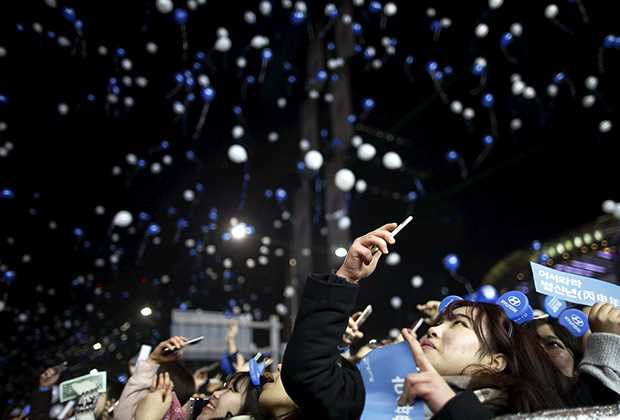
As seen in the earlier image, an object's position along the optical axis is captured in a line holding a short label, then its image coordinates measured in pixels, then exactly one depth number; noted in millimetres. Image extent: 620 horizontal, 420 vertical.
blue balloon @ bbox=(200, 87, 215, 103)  3791
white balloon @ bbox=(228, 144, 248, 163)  3904
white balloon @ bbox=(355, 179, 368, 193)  4995
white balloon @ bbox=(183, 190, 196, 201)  4887
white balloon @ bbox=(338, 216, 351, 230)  4906
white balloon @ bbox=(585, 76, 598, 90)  3834
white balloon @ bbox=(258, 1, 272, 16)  4000
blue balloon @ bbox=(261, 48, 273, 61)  4092
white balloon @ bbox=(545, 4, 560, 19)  3455
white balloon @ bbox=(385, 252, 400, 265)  4996
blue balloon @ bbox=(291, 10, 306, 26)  4078
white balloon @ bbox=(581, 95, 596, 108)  3982
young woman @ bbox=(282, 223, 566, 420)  779
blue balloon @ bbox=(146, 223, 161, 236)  4344
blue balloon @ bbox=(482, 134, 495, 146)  4543
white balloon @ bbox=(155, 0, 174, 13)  3469
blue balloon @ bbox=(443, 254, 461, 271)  4184
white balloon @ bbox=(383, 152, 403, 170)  4137
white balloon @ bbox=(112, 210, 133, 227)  3895
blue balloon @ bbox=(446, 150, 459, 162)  4914
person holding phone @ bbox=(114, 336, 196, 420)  1547
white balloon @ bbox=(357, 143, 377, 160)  4305
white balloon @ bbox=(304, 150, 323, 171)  4016
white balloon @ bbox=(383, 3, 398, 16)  4047
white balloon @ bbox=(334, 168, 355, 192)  4012
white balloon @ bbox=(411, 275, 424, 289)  5219
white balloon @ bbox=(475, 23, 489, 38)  3630
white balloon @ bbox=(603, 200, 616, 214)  4182
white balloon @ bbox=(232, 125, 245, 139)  4568
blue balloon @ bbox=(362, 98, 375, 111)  4835
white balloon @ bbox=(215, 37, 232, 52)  3811
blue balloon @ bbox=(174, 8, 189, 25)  3635
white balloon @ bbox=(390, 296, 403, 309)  5275
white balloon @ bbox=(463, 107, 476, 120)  4449
